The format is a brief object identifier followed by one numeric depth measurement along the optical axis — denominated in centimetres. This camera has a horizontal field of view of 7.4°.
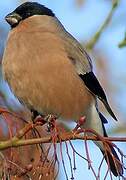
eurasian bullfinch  606
